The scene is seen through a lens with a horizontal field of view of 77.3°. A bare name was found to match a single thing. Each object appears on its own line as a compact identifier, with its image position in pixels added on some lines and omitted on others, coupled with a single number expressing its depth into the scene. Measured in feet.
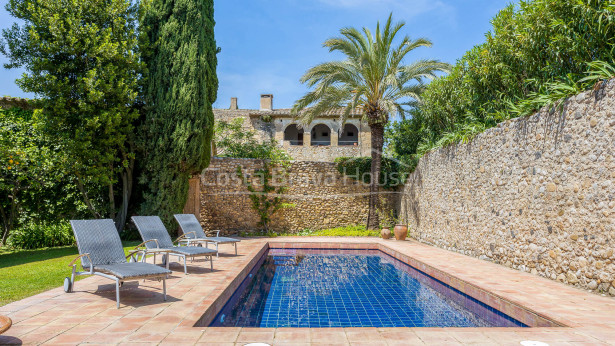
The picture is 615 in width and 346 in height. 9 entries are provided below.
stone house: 82.38
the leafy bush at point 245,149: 50.72
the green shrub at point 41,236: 33.06
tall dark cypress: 36.42
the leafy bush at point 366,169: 49.03
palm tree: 40.09
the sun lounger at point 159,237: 20.40
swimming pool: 14.20
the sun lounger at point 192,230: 26.15
